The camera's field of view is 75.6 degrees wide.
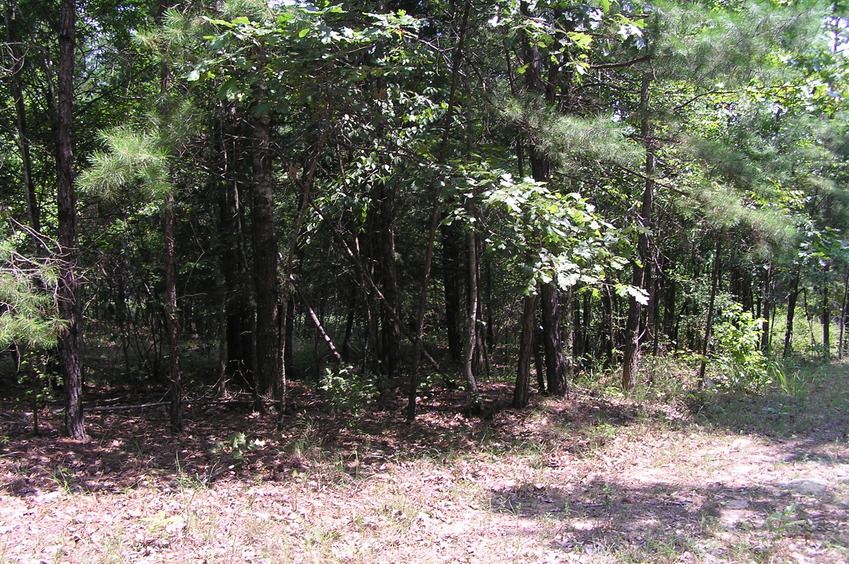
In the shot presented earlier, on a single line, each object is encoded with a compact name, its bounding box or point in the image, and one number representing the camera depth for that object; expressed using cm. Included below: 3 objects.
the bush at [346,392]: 713
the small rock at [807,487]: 479
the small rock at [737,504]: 456
